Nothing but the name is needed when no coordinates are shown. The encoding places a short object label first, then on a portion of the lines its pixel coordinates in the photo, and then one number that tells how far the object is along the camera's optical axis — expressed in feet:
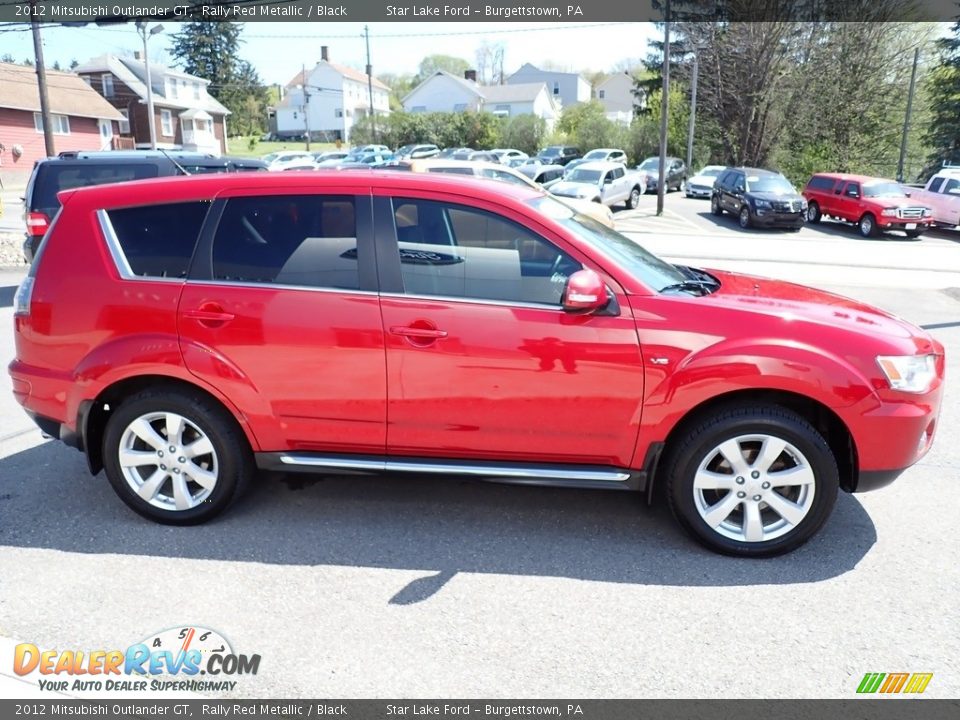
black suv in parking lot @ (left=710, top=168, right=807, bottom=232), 74.79
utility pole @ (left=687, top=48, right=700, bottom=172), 136.87
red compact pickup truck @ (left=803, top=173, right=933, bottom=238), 70.64
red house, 133.80
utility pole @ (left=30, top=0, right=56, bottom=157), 69.15
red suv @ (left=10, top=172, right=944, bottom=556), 11.76
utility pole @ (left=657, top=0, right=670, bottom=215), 80.28
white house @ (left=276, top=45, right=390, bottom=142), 278.05
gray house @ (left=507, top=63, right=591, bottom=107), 299.79
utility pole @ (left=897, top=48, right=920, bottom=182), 129.15
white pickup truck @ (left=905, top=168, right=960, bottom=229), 75.25
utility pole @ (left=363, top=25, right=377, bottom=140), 198.18
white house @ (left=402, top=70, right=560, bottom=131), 248.52
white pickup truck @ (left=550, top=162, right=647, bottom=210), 82.94
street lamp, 118.83
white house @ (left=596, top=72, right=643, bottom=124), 301.22
